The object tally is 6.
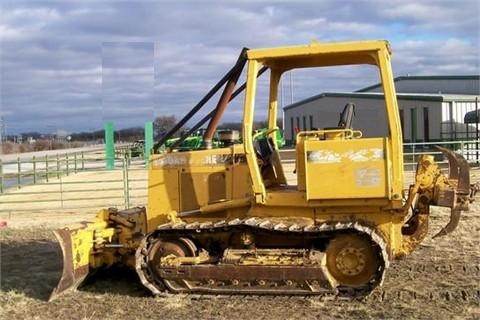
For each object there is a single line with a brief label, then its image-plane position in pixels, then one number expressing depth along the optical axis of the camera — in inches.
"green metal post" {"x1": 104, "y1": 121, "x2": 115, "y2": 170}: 1125.1
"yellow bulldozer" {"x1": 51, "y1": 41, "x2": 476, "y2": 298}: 271.9
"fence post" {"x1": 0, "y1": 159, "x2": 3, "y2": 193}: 778.5
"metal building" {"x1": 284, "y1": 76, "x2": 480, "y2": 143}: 1323.8
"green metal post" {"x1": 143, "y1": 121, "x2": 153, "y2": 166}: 751.4
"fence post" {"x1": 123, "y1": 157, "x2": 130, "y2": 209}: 617.0
